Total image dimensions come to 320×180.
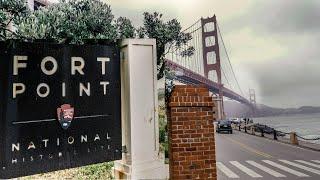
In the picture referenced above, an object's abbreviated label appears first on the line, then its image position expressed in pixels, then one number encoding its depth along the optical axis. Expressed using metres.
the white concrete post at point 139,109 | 5.64
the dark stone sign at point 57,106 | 4.74
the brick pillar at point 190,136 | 7.09
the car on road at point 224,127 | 48.38
